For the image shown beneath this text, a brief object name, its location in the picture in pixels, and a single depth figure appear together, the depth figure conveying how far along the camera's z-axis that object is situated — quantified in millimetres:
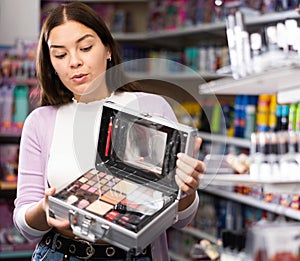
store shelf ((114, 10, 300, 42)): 3179
